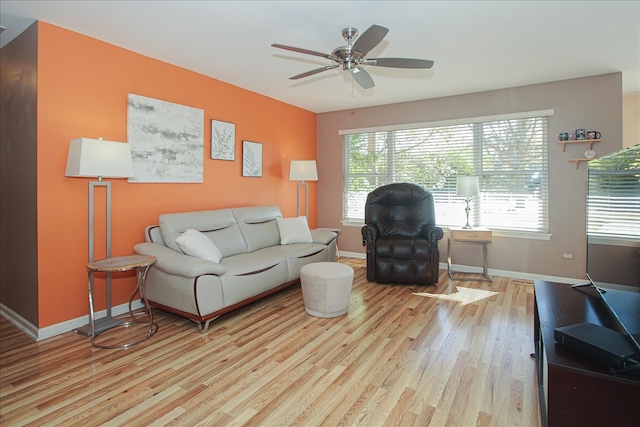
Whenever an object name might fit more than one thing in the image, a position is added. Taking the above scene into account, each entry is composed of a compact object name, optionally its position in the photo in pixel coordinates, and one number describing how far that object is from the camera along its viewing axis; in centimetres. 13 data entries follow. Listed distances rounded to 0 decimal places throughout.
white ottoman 316
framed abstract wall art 337
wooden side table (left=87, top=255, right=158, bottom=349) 256
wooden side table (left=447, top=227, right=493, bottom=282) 439
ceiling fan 216
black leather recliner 415
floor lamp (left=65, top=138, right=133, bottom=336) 262
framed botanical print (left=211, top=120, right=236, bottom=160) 419
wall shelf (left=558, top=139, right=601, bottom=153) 405
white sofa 285
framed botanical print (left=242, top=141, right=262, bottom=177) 466
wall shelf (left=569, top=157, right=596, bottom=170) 414
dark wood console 133
